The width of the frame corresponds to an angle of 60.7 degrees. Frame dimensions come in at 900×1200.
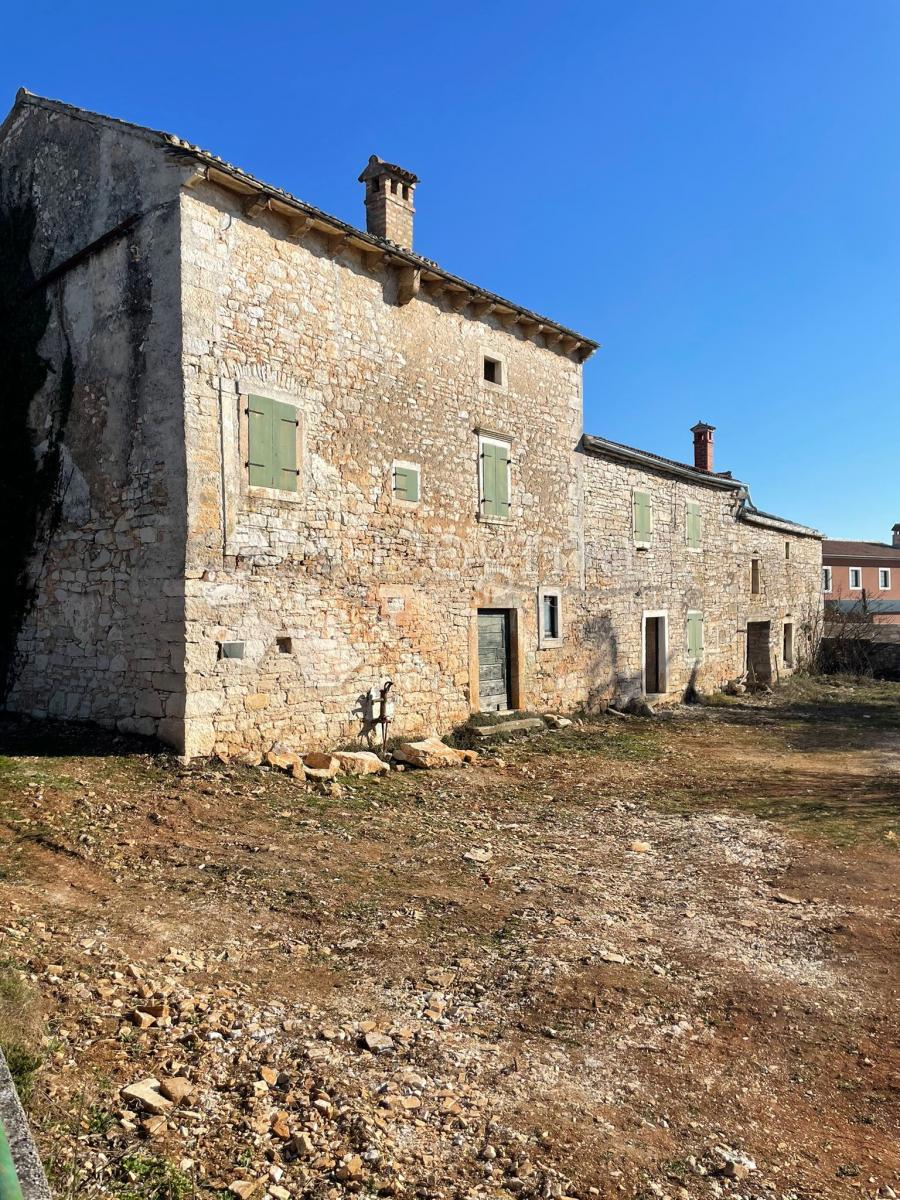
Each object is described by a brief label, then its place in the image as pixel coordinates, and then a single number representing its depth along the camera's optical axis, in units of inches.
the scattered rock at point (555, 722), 526.1
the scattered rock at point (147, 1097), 113.9
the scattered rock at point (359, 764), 360.8
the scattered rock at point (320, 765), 341.4
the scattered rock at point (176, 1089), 118.0
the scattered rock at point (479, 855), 260.8
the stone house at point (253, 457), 334.3
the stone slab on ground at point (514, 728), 464.1
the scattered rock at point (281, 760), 340.5
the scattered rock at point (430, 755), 389.7
